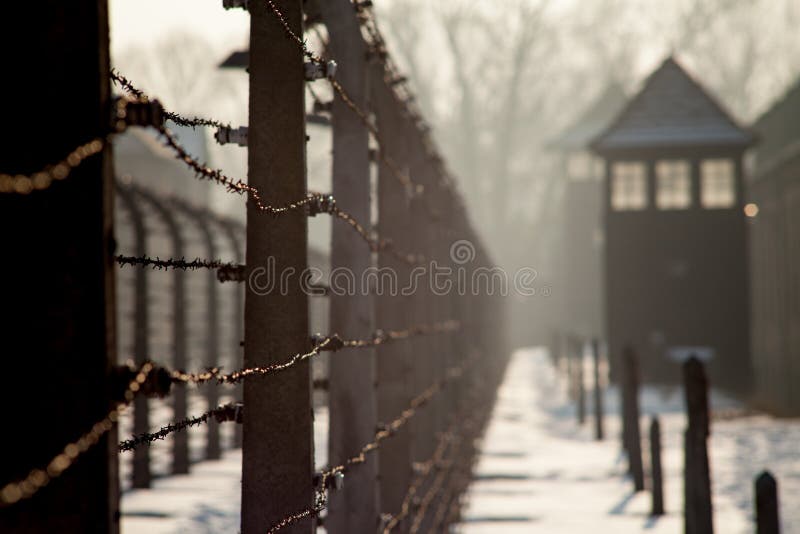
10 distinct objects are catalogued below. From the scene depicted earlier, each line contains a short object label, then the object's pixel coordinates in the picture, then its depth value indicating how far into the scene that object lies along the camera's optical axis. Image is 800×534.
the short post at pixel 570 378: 45.80
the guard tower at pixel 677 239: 60.44
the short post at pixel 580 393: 37.10
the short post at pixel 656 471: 17.97
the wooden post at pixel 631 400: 22.55
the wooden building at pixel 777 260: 57.25
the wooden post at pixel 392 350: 9.87
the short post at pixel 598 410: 31.55
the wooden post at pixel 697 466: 13.66
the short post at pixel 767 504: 10.08
